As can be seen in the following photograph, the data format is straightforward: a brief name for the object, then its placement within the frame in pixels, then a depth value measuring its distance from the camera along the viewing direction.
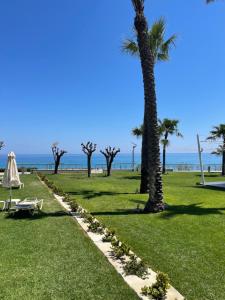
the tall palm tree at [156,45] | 13.09
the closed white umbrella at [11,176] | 8.32
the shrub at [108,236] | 5.53
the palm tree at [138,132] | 25.48
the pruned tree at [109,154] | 22.59
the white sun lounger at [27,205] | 7.59
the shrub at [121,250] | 4.74
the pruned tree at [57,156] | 24.09
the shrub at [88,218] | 6.83
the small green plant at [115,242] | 5.18
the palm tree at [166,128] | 24.94
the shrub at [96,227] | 6.15
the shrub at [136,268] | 4.14
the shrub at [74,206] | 8.28
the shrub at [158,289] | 3.47
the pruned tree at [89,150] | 21.65
